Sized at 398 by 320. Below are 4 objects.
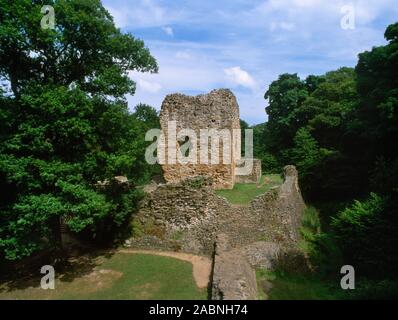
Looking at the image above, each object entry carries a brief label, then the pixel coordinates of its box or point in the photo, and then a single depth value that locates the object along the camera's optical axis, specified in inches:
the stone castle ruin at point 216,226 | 561.9
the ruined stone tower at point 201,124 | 735.1
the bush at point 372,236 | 533.0
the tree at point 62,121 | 462.0
